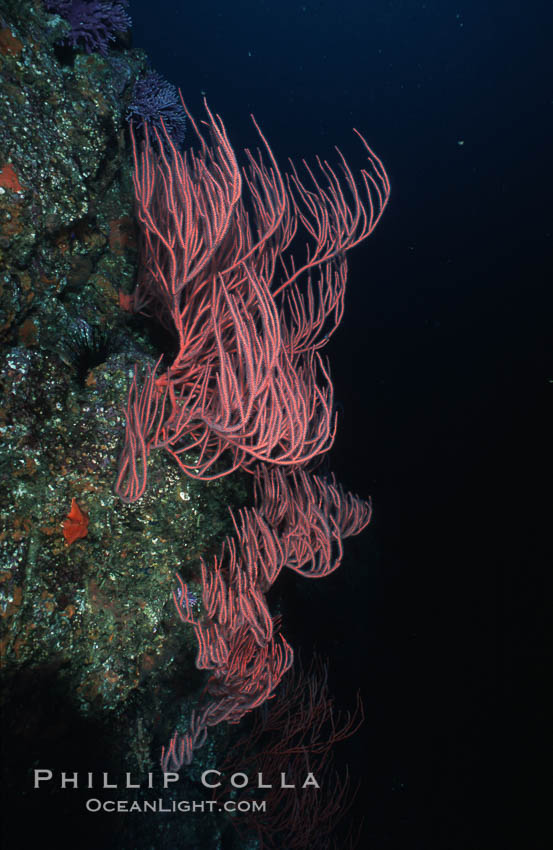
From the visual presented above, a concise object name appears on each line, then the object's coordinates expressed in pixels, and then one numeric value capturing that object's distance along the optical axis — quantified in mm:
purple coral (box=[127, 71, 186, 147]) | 3322
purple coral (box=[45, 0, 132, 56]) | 2816
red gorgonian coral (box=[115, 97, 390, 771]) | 1765
